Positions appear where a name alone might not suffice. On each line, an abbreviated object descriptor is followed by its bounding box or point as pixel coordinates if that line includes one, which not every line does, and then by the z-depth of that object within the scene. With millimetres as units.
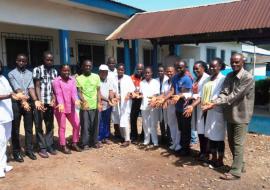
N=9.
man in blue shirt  3657
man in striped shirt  3731
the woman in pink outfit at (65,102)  3814
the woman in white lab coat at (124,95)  4313
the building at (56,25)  5669
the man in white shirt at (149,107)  4162
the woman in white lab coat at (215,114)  3280
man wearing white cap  4282
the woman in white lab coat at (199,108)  3491
